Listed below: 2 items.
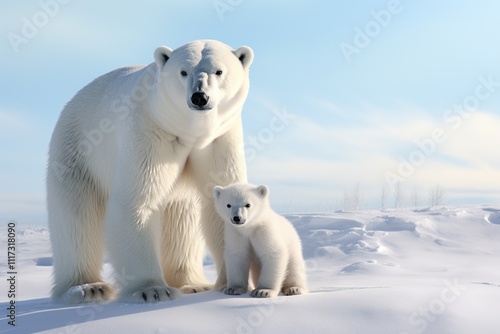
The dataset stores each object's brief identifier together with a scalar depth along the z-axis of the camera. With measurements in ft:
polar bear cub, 12.11
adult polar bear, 12.44
